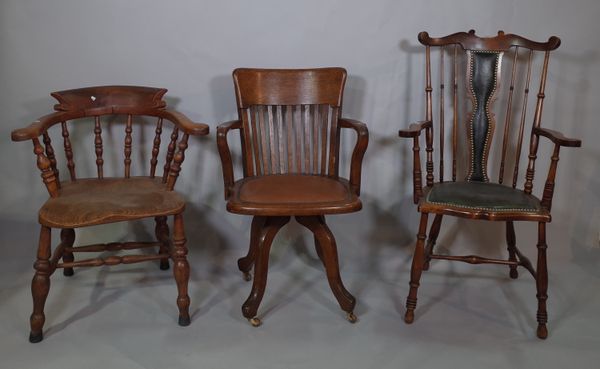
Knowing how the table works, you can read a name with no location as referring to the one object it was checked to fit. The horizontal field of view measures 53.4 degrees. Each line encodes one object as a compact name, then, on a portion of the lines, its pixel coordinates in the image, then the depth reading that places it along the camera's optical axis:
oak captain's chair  2.24
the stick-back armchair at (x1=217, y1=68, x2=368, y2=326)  2.30
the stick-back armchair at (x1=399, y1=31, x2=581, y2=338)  2.33
